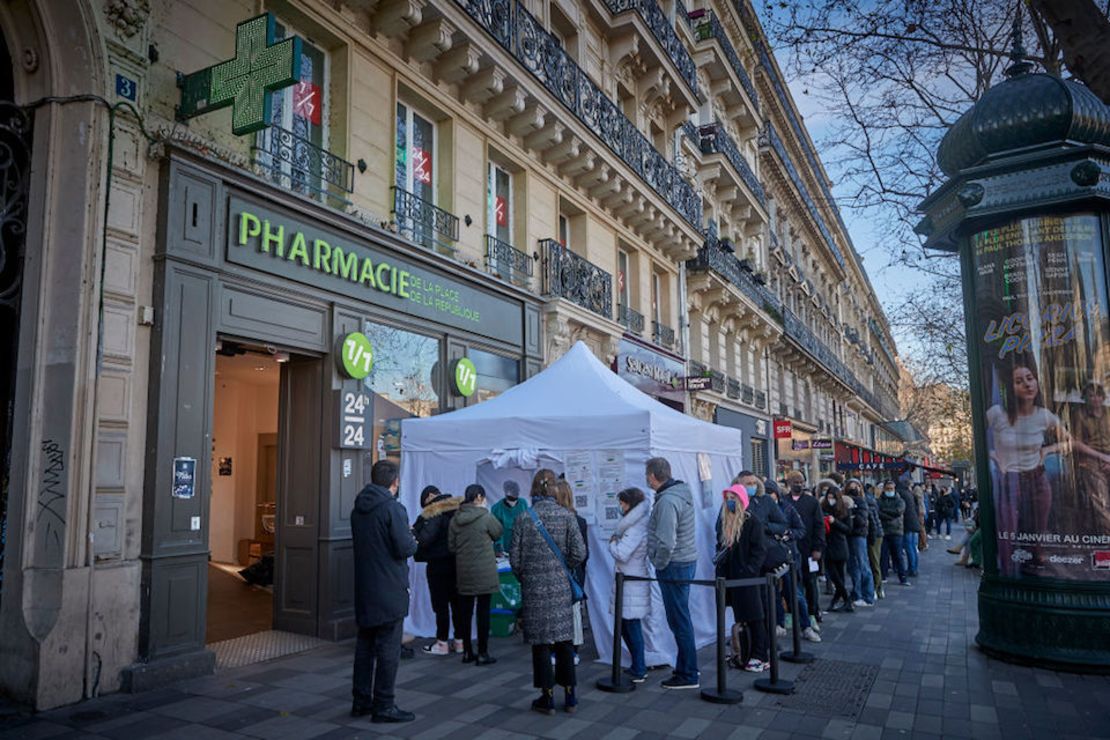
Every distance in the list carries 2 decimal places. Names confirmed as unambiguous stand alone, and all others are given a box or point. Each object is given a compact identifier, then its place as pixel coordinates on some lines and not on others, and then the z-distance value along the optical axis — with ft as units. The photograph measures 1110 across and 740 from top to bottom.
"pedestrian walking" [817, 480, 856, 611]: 32.58
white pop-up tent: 25.99
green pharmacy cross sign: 22.09
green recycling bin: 28.04
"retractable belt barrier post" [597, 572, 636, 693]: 20.77
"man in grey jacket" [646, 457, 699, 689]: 21.16
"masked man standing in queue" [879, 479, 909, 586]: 41.45
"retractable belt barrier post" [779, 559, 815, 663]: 23.71
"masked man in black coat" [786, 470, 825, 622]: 29.07
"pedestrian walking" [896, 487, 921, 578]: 44.16
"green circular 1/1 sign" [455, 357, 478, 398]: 36.32
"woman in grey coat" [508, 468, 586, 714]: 18.75
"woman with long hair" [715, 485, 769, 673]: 22.91
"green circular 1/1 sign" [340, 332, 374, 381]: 28.76
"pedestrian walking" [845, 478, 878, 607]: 34.96
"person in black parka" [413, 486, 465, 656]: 24.66
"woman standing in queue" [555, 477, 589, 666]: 22.82
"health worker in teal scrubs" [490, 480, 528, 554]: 27.94
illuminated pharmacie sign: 25.43
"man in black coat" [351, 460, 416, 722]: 18.19
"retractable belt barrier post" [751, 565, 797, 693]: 20.40
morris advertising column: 22.77
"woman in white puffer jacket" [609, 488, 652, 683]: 21.50
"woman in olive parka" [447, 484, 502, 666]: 23.66
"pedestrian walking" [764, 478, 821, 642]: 26.87
